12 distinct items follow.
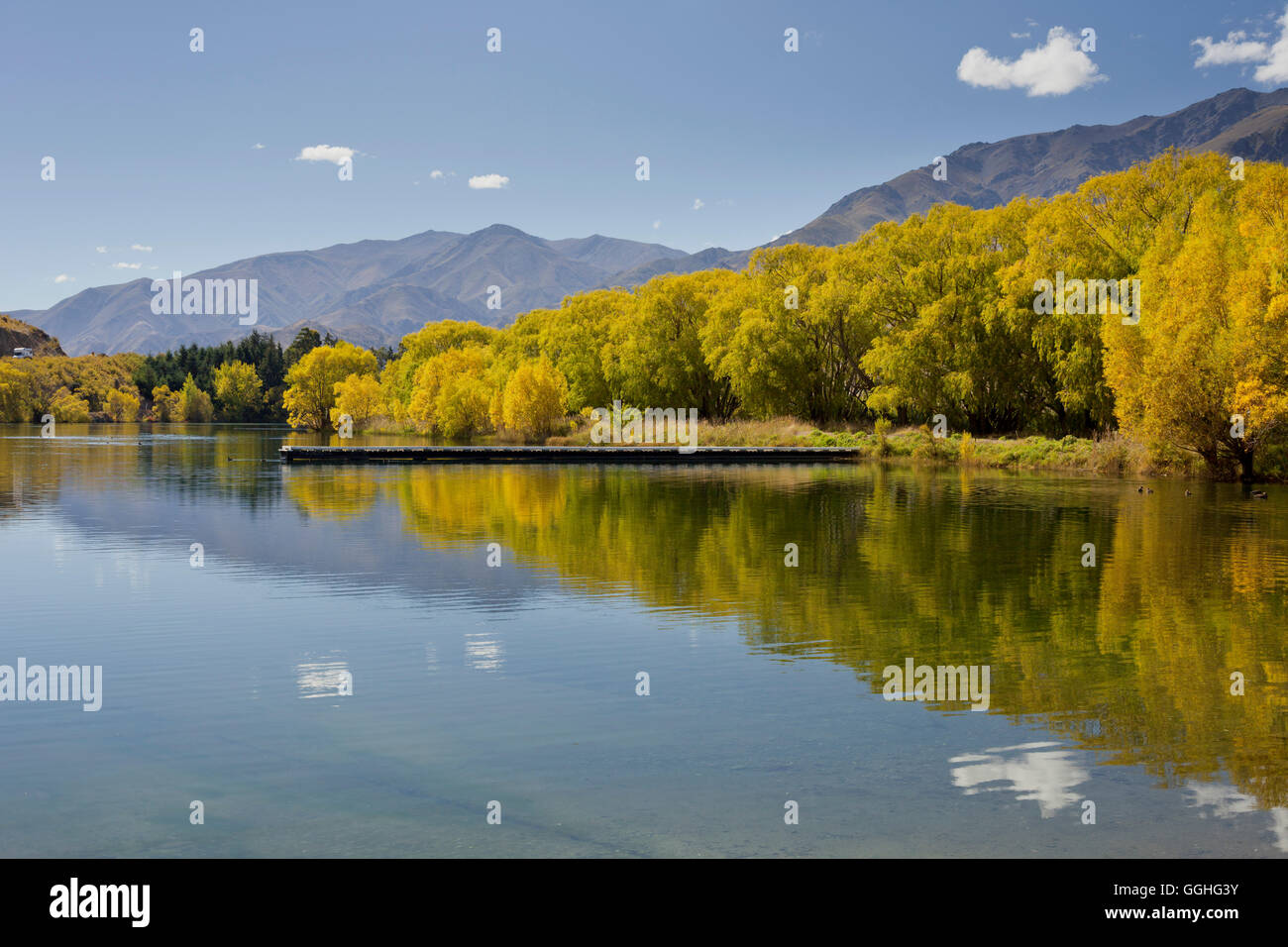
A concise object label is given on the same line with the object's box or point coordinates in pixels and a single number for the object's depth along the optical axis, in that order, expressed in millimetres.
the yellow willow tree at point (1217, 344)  37344
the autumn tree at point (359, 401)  129875
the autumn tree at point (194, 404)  186250
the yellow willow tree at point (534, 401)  86375
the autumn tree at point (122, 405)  185500
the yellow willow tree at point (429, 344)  127688
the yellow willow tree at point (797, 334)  73562
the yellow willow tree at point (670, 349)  84062
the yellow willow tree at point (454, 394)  98062
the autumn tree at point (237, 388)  190375
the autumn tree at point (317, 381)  140875
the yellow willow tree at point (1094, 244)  53531
